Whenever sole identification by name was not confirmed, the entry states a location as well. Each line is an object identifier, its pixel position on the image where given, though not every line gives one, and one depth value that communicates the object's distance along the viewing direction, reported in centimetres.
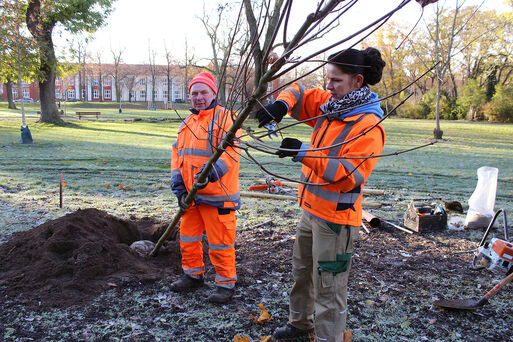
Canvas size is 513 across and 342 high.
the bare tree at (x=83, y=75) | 6891
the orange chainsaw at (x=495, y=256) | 379
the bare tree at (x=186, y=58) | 5856
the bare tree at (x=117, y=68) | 7022
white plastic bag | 540
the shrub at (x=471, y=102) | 4272
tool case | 548
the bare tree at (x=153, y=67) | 7322
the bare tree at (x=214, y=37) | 3831
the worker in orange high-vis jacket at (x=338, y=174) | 229
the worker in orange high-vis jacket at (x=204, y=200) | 335
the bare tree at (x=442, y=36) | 1726
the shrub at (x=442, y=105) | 4512
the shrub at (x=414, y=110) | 4841
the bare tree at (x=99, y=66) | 7580
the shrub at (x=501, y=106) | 4025
